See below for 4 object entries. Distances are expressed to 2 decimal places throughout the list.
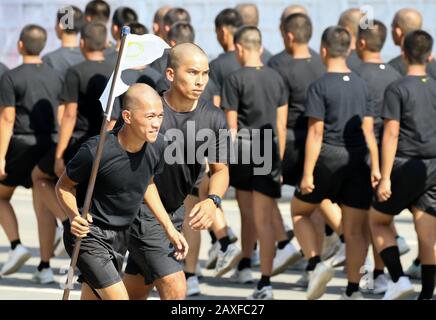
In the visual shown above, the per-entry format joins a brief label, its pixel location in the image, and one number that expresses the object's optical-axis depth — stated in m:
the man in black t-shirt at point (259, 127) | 11.63
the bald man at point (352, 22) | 13.12
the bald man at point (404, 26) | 12.59
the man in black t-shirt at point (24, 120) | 12.05
